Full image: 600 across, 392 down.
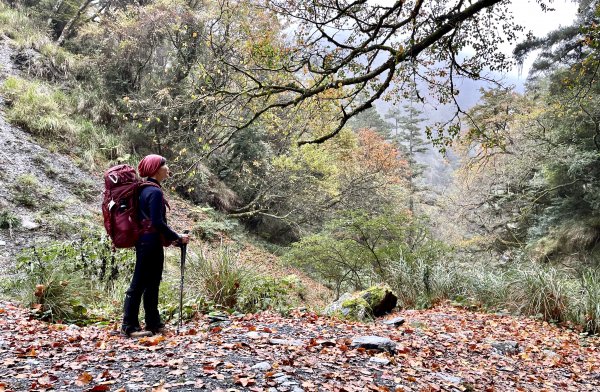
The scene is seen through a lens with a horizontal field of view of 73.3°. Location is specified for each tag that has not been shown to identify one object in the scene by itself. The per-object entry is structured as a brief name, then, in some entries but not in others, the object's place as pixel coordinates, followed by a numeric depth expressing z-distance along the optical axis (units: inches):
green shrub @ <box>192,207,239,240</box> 475.5
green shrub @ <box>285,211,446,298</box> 325.5
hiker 147.0
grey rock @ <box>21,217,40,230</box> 301.3
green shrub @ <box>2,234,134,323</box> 188.5
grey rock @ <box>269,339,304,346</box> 145.7
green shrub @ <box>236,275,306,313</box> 215.3
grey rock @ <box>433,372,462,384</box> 138.7
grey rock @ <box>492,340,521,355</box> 200.2
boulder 253.1
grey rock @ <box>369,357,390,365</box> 140.4
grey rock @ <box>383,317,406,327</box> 223.6
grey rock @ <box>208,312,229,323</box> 185.5
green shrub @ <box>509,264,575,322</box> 269.6
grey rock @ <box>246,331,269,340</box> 150.7
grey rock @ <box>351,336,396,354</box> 154.9
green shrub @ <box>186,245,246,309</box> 209.0
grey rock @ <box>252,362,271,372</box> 115.9
